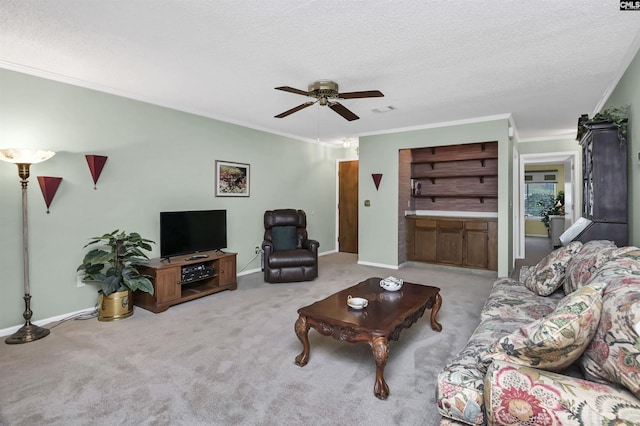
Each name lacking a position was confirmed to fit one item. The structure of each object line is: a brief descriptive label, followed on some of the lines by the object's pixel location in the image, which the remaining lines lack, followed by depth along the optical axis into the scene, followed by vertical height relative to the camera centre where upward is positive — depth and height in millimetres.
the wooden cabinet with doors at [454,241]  5461 -596
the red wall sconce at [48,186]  3221 +232
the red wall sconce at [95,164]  3553 +483
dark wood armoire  3029 +171
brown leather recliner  4816 -625
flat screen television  4031 -291
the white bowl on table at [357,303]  2480 -710
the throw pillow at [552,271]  2736 -550
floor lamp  2885 -162
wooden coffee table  2090 -760
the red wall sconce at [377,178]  5973 +515
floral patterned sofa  1180 -660
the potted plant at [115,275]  3414 -678
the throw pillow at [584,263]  2279 -418
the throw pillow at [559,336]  1293 -511
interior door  7461 +29
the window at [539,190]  10812 +497
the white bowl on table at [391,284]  2947 -680
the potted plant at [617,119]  2992 +791
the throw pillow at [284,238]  5262 -469
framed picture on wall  5050 +458
